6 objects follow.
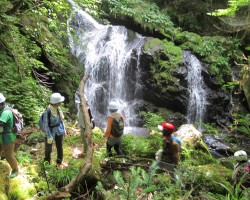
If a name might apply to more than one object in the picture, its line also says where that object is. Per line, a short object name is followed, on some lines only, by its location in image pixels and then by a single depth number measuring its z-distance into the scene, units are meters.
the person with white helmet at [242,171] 4.27
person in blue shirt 5.08
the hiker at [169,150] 4.57
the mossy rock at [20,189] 3.89
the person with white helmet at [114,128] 5.56
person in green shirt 4.14
